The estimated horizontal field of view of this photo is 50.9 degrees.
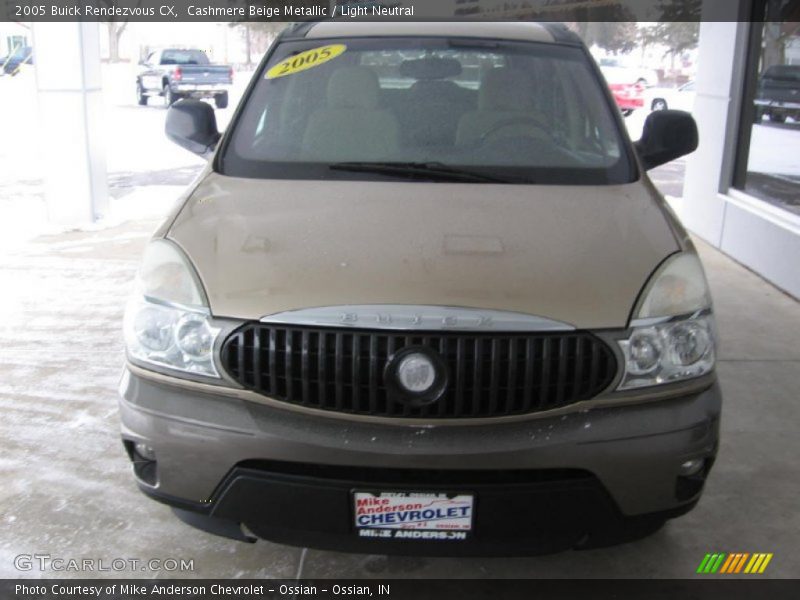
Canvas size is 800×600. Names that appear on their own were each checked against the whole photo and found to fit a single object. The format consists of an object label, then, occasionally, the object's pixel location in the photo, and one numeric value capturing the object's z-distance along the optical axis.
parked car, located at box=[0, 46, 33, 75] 39.73
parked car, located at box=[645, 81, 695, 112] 22.34
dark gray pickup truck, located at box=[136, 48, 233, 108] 24.05
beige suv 2.29
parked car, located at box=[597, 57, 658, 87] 24.12
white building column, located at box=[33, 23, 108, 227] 7.86
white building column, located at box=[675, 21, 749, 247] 7.63
